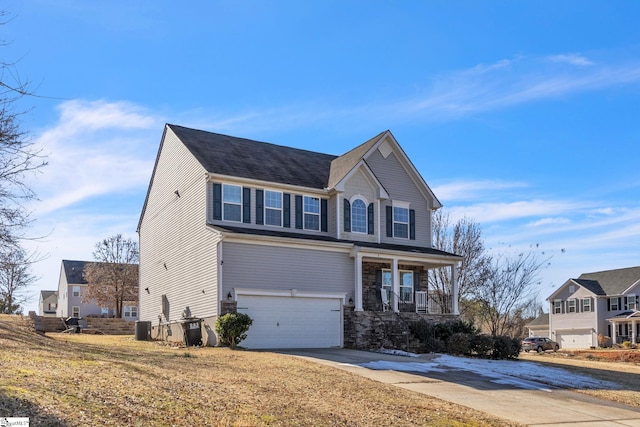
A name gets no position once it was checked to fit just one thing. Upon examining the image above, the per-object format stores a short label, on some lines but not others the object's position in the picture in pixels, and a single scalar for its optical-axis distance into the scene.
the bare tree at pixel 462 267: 36.81
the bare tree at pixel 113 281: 57.44
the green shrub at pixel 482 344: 24.67
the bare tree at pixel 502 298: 34.69
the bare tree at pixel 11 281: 18.06
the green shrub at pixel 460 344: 24.56
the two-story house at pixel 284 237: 24.23
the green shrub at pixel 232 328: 22.27
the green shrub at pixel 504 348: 24.73
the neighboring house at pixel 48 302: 95.75
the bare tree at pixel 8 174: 14.11
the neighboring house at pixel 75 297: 71.06
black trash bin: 24.27
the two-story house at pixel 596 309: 57.91
